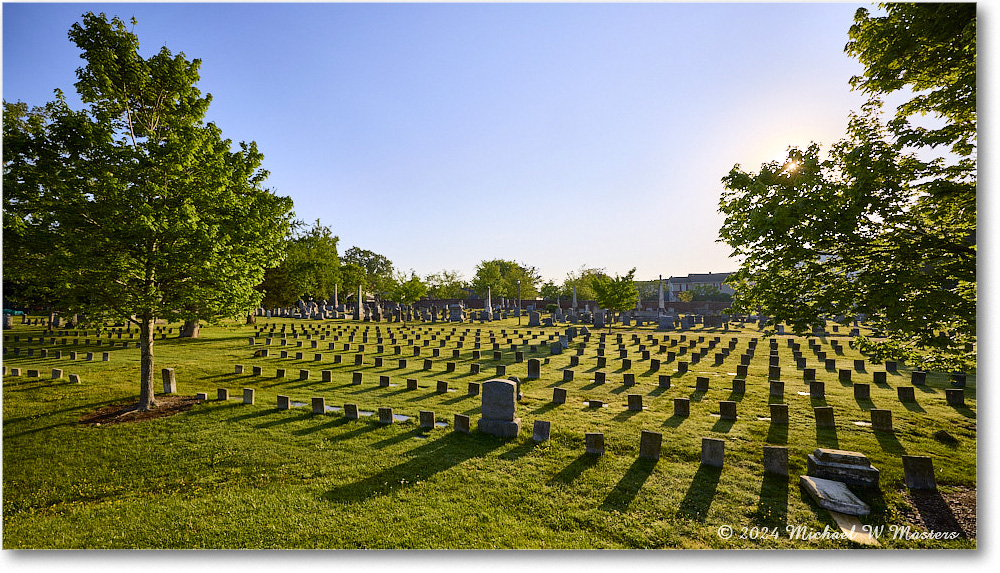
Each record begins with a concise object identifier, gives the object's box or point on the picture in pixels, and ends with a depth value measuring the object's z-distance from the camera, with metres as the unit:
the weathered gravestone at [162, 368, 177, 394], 10.35
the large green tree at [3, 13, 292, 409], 7.24
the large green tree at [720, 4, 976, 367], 4.40
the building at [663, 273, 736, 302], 96.88
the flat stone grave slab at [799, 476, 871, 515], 4.54
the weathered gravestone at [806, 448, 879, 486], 5.10
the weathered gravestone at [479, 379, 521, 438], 7.36
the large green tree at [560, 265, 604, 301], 55.78
